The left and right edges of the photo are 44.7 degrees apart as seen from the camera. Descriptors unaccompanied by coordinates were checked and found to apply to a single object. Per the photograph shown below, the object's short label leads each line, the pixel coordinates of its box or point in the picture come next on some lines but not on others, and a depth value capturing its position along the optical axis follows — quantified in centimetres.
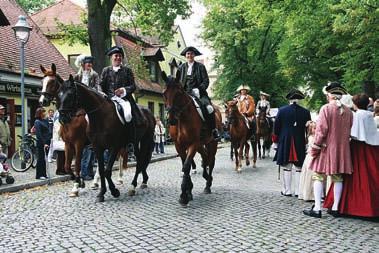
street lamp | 1406
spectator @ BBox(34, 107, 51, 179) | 1286
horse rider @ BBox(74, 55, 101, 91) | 1080
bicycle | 1600
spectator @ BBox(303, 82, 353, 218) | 779
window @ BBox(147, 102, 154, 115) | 3936
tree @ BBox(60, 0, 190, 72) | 1881
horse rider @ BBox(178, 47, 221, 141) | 999
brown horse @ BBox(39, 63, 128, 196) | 940
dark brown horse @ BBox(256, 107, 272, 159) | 1907
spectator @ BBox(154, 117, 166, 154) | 2506
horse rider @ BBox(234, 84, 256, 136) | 1727
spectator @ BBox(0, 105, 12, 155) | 1357
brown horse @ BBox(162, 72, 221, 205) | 859
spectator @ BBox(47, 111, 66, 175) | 1259
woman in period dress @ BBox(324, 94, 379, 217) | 777
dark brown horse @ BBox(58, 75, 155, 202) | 891
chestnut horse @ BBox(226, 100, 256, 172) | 1553
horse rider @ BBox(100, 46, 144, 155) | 1002
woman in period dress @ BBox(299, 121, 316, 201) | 946
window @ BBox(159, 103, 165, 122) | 4203
